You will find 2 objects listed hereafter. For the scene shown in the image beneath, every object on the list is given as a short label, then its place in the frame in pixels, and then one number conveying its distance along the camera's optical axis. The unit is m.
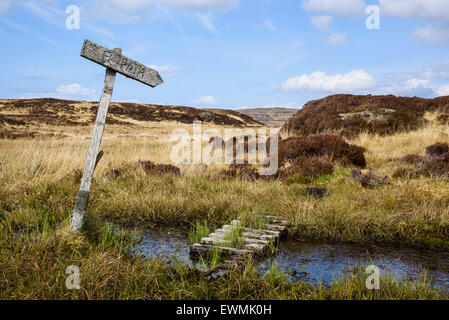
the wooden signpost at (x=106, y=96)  4.73
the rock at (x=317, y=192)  7.30
